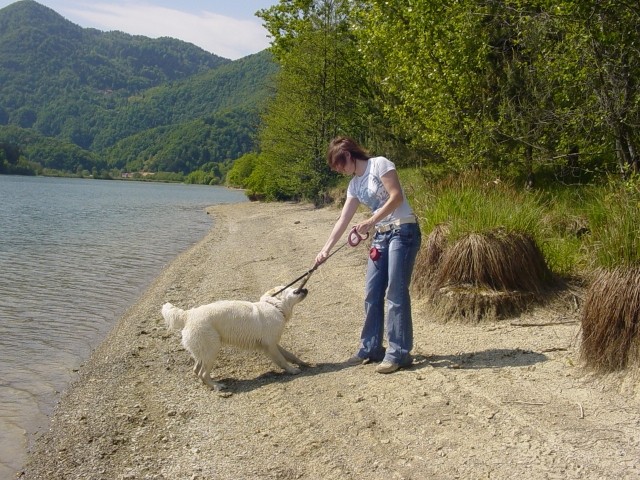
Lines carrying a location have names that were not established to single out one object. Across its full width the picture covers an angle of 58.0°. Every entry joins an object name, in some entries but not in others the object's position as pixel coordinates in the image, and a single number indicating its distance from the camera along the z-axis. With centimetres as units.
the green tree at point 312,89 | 3247
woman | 616
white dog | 670
